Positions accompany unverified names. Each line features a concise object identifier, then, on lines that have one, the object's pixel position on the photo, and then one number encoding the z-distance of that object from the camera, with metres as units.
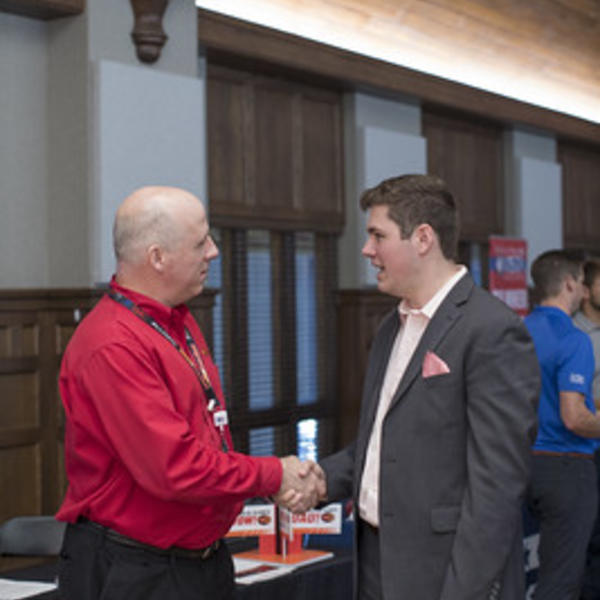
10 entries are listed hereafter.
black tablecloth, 3.38
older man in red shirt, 2.31
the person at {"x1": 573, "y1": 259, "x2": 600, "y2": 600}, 5.19
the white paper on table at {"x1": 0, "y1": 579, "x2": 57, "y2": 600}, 3.24
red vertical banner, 8.48
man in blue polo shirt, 4.20
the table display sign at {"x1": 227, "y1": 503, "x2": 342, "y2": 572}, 3.53
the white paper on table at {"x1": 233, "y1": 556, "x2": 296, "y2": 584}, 3.41
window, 6.76
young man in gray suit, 2.28
